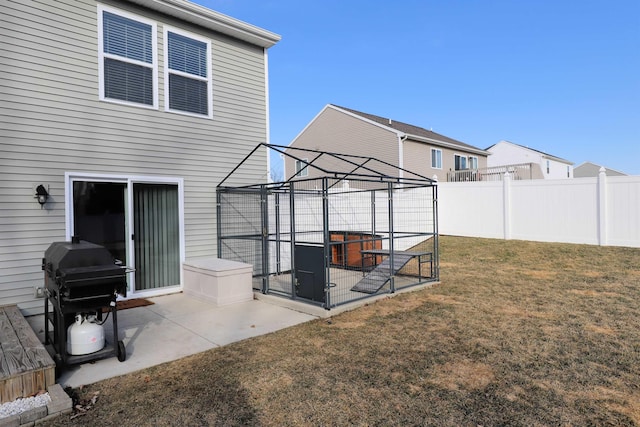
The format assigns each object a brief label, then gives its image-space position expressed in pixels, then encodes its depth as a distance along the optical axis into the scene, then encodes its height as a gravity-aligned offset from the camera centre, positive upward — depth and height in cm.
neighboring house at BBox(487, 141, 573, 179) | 2816 +419
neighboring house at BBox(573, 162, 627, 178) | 3908 +442
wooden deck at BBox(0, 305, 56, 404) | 285 -122
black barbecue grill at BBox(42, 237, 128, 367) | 343 -68
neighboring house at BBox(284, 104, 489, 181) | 1678 +346
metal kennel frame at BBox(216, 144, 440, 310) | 587 -57
